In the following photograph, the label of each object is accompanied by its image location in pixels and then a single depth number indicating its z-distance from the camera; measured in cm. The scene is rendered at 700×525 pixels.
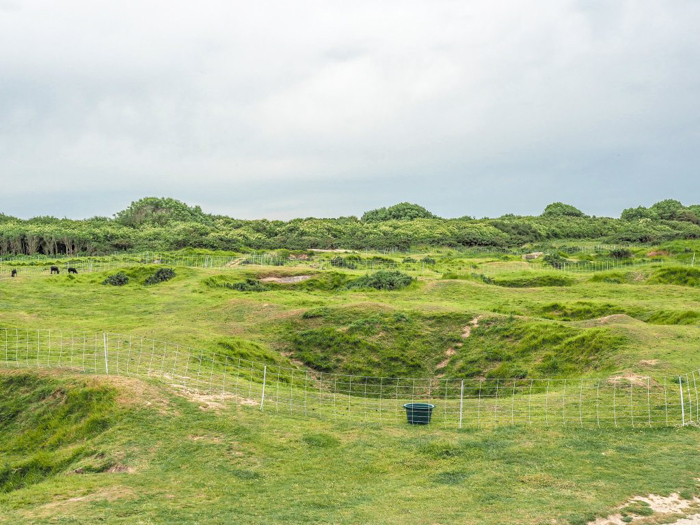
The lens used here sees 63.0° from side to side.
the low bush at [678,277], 4812
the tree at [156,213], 14075
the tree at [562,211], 16150
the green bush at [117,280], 5125
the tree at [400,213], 16088
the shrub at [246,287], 5247
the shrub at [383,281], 5150
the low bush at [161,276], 5400
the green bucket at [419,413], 1952
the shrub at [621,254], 7719
